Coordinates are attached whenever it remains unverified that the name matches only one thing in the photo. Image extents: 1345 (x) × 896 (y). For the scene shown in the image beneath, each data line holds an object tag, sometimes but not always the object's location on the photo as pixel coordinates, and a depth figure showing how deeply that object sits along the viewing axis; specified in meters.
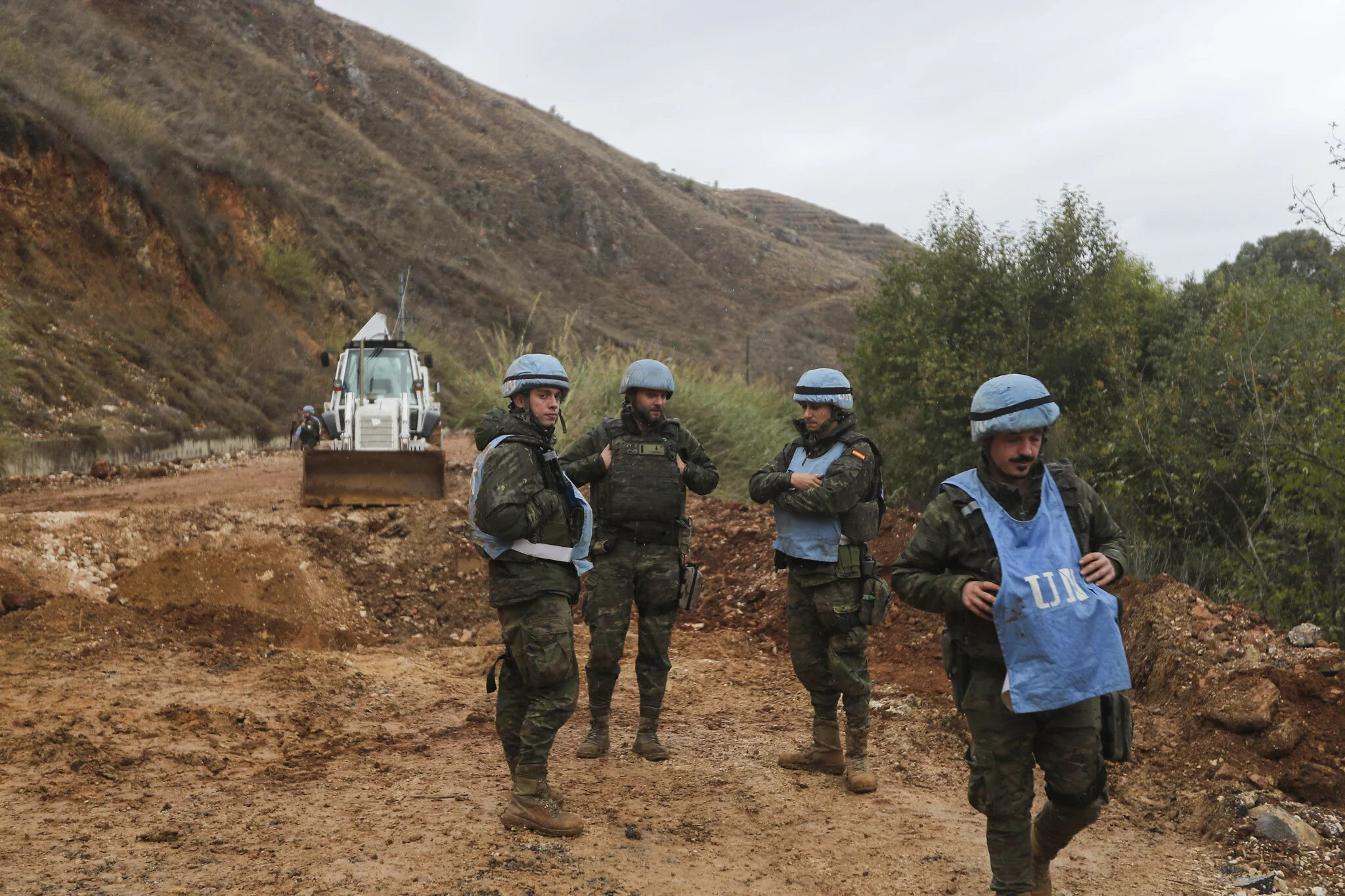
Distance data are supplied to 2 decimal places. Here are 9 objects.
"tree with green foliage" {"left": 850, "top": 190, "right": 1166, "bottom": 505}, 20.27
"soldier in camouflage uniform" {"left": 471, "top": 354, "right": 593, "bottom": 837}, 4.40
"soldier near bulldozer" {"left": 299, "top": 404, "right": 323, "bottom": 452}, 16.97
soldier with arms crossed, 5.23
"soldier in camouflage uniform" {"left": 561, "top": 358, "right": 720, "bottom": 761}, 5.68
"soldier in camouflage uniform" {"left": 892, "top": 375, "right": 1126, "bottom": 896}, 3.46
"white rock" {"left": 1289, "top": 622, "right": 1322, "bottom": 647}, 6.37
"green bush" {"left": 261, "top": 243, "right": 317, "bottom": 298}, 29.38
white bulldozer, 15.45
